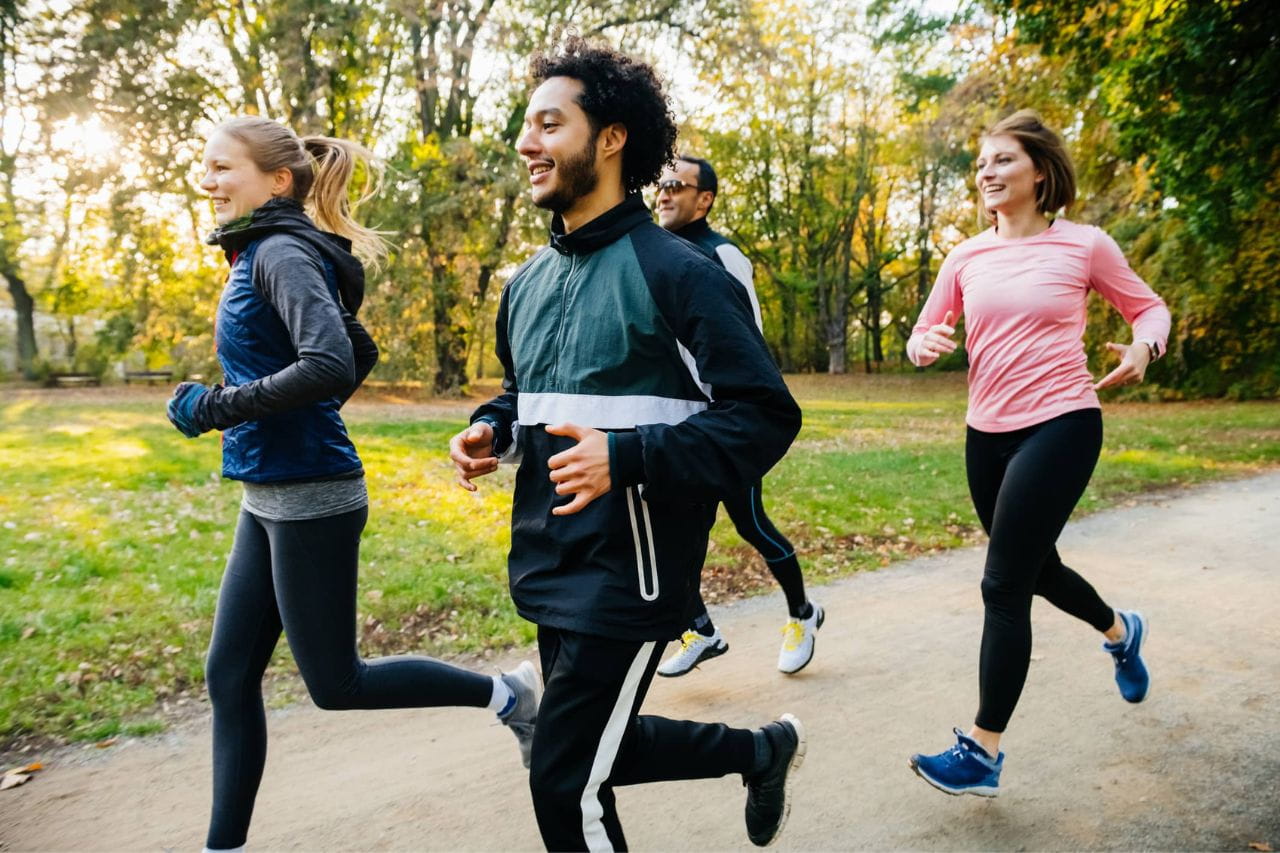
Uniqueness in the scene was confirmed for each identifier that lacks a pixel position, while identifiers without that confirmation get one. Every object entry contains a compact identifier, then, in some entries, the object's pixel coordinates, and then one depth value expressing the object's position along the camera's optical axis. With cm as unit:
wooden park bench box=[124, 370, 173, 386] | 2864
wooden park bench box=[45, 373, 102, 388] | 2642
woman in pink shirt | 305
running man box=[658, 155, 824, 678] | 409
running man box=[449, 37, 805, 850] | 194
